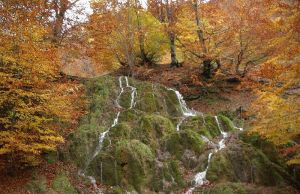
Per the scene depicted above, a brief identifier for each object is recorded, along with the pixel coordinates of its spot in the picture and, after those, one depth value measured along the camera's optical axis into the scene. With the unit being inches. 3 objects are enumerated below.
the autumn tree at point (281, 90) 491.5
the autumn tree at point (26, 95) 543.8
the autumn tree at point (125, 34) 957.8
